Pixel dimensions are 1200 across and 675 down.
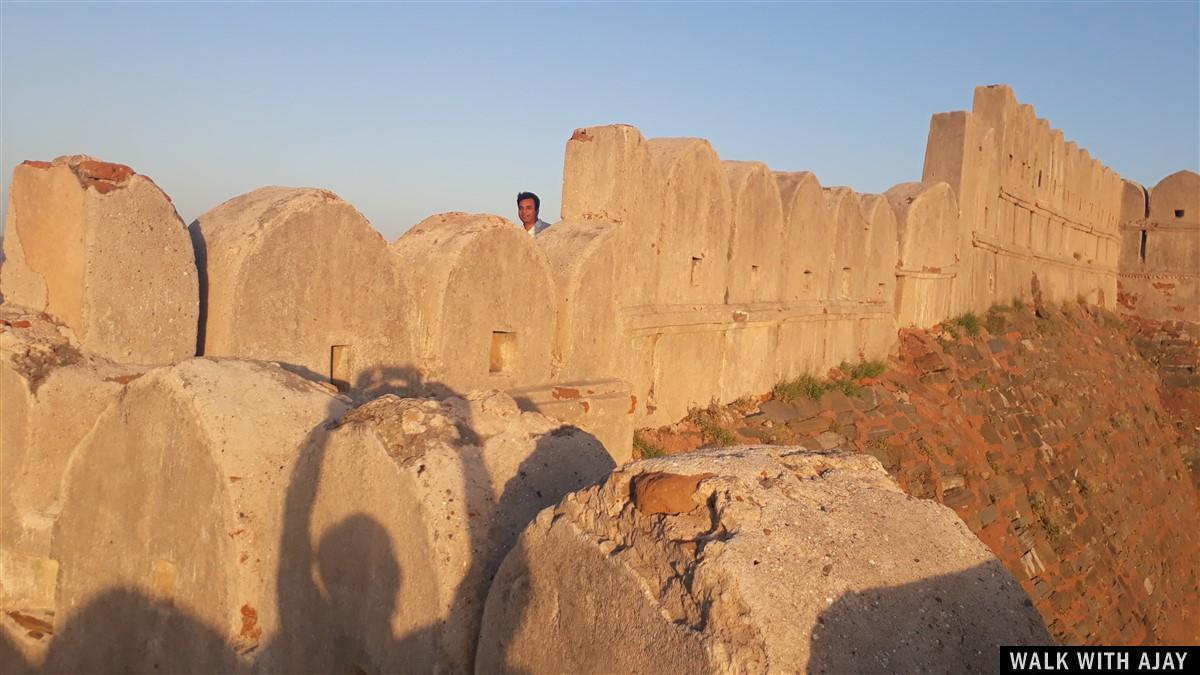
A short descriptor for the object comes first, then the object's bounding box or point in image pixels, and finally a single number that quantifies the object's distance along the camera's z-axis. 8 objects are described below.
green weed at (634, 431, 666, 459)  6.83
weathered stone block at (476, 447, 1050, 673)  2.25
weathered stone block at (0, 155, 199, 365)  3.82
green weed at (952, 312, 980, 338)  13.30
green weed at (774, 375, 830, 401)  8.98
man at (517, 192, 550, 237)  7.80
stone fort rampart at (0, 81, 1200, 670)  3.16
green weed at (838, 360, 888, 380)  10.30
